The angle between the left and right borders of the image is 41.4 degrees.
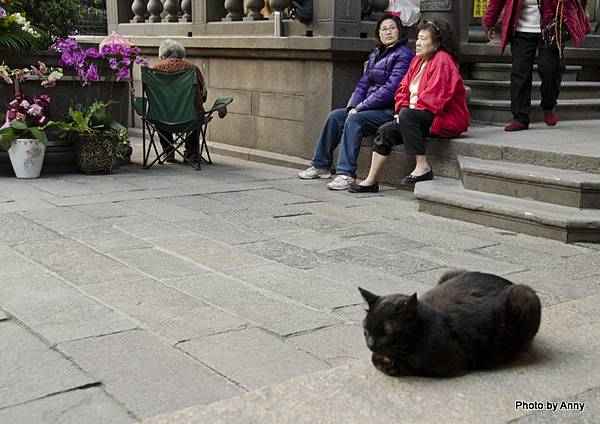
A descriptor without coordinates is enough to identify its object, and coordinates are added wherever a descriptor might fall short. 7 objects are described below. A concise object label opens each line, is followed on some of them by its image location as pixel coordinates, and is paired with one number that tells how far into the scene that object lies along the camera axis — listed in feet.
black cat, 9.60
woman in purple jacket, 25.20
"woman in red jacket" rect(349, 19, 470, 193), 23.68
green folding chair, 28.96
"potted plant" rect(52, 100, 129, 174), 27.61
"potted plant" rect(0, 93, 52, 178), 26.04
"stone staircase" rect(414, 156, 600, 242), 18.67
